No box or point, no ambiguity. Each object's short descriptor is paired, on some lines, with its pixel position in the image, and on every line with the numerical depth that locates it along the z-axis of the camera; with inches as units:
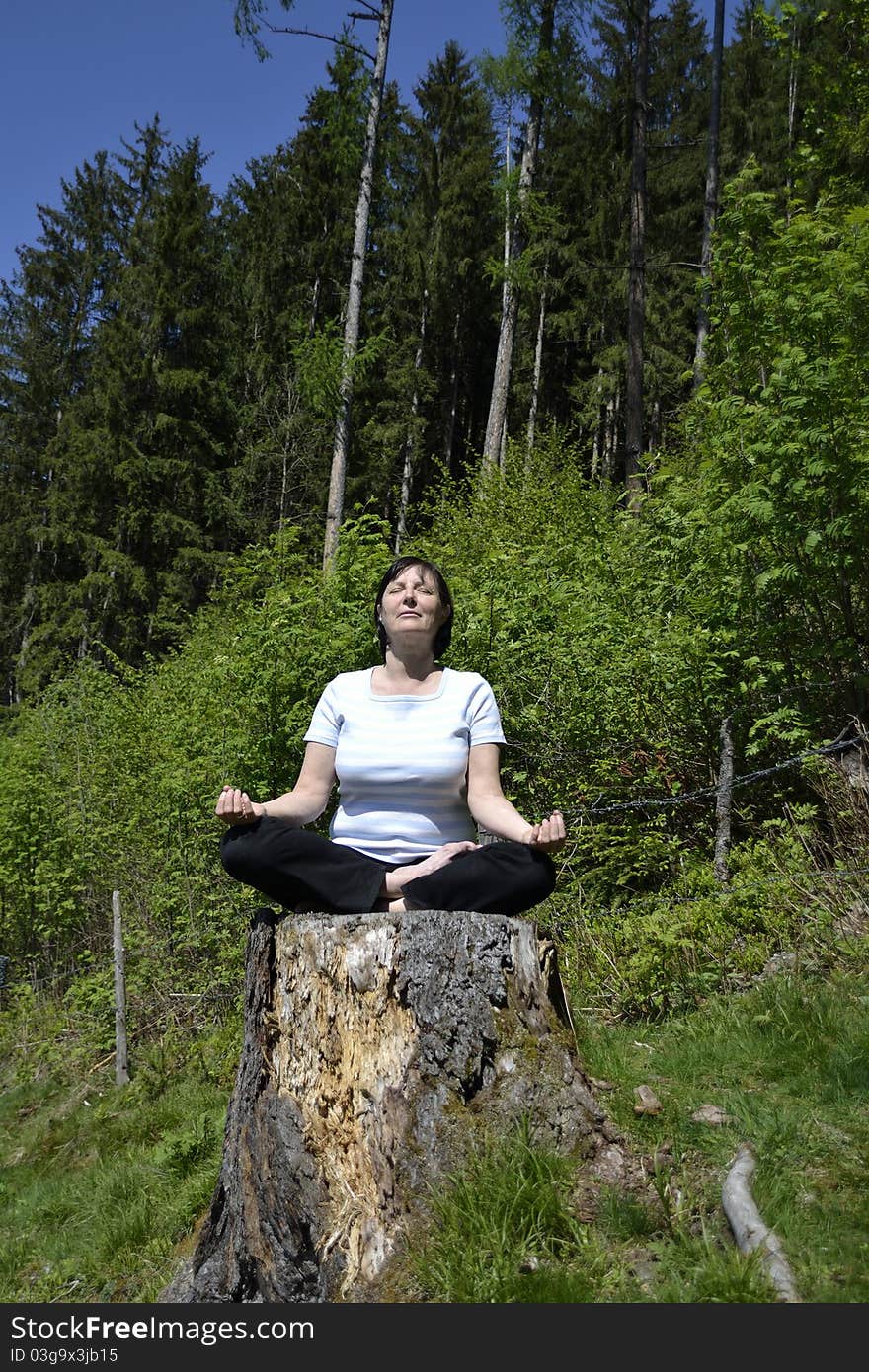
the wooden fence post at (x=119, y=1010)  259.0
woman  108.0
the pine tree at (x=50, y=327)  1024.9
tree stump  93.0
